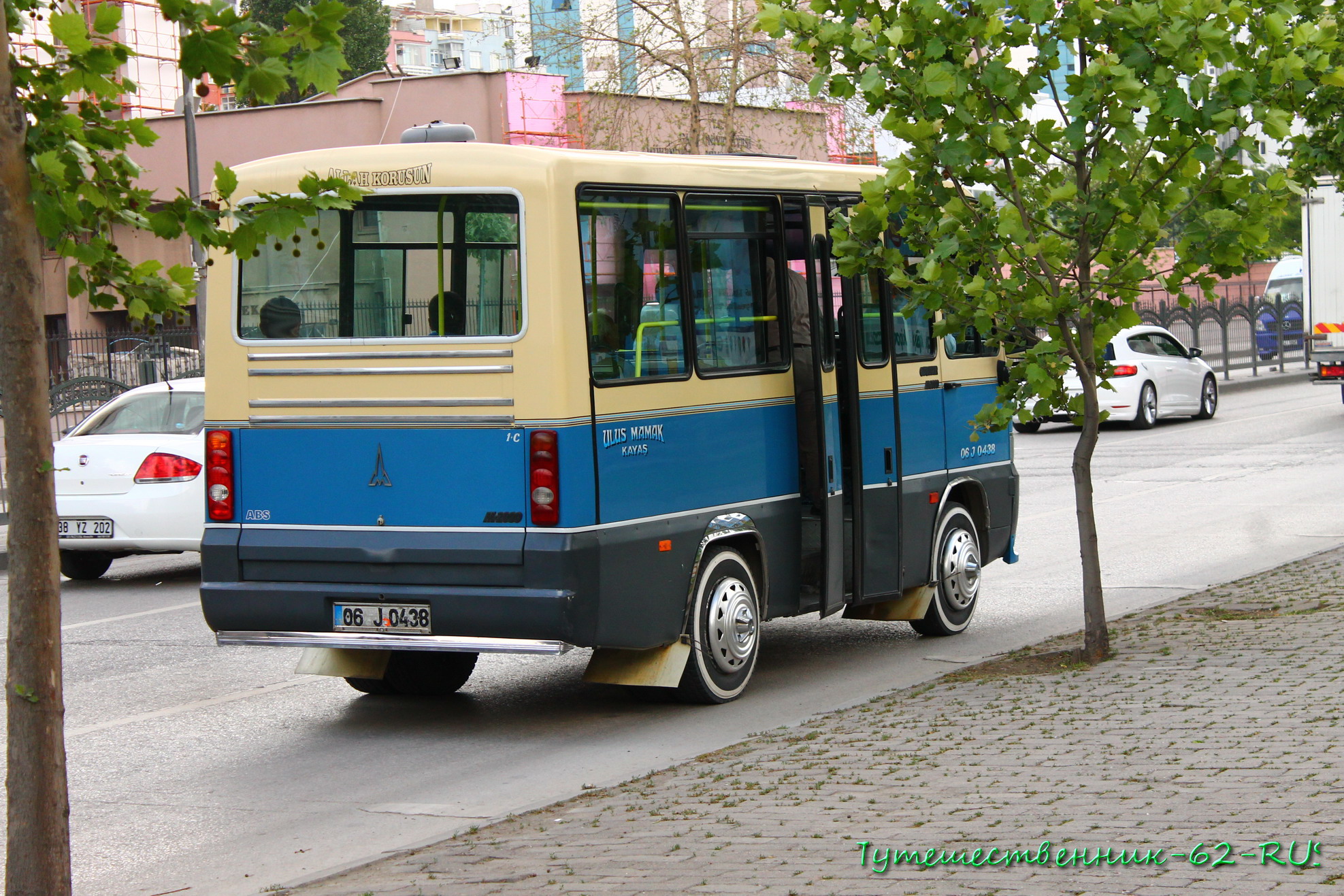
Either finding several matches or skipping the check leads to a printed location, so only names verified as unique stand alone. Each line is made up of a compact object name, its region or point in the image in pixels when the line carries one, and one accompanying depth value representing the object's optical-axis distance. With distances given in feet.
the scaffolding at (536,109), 118.01
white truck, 85.61
